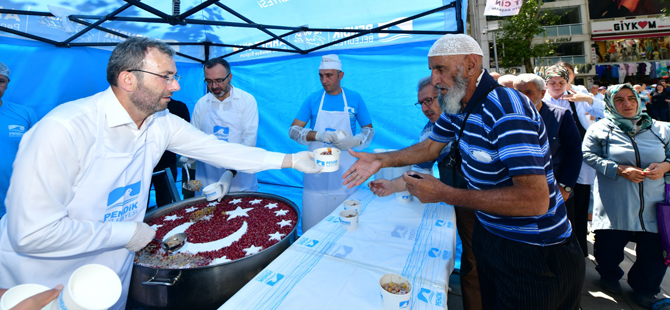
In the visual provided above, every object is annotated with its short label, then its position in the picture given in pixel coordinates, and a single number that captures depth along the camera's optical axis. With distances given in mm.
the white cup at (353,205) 2408
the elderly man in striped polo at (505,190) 1445
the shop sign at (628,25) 26438
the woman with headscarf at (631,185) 3004
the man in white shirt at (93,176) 1410
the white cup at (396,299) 1199
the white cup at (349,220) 2154
